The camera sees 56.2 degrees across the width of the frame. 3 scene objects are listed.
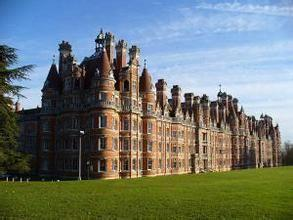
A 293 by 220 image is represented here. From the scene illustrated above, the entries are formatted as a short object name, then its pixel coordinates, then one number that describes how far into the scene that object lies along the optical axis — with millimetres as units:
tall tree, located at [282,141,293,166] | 110586
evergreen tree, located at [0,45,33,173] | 14246
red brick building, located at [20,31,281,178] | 38681
